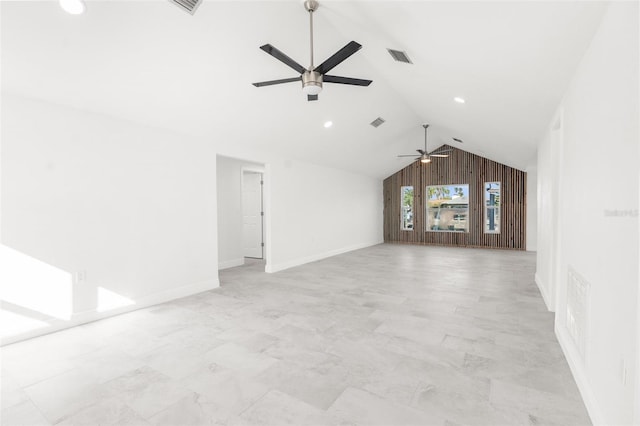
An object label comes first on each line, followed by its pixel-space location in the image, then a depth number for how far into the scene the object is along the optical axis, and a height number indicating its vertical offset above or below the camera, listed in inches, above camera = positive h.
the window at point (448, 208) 406.0 -3.0
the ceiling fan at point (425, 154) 312.5 +55.7
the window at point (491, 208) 386.0 -3.4
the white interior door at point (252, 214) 319.9 -6.3
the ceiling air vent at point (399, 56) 137.7 +69.2
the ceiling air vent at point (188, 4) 98.7 +66.5
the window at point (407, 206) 441.1 +0.2
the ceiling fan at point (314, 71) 104.3 +49.8
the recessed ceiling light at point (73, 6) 89.5 +60.3
